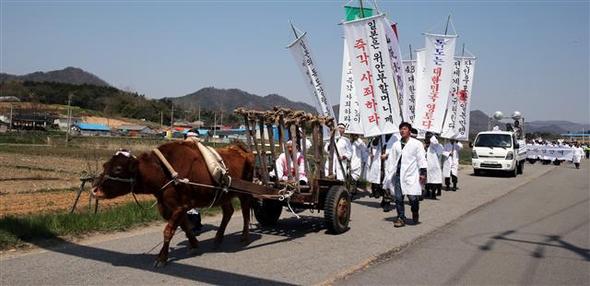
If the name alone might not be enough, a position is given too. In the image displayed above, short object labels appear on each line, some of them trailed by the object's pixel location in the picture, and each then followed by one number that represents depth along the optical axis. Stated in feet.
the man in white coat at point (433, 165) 50.67
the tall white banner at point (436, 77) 52.65
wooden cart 27.61
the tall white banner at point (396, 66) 41.73
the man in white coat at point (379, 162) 40.75
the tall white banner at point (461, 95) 66.08
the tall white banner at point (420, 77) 53.42
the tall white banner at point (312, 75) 48.70
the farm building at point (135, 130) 279.61
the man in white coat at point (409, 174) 33.04
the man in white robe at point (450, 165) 58.34
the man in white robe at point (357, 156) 49.47
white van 80.23
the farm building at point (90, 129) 269.23
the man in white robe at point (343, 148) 46.56
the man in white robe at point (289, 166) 28.75
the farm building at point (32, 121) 255.13
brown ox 21.18
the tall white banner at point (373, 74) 40.52
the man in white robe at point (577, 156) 114.52
